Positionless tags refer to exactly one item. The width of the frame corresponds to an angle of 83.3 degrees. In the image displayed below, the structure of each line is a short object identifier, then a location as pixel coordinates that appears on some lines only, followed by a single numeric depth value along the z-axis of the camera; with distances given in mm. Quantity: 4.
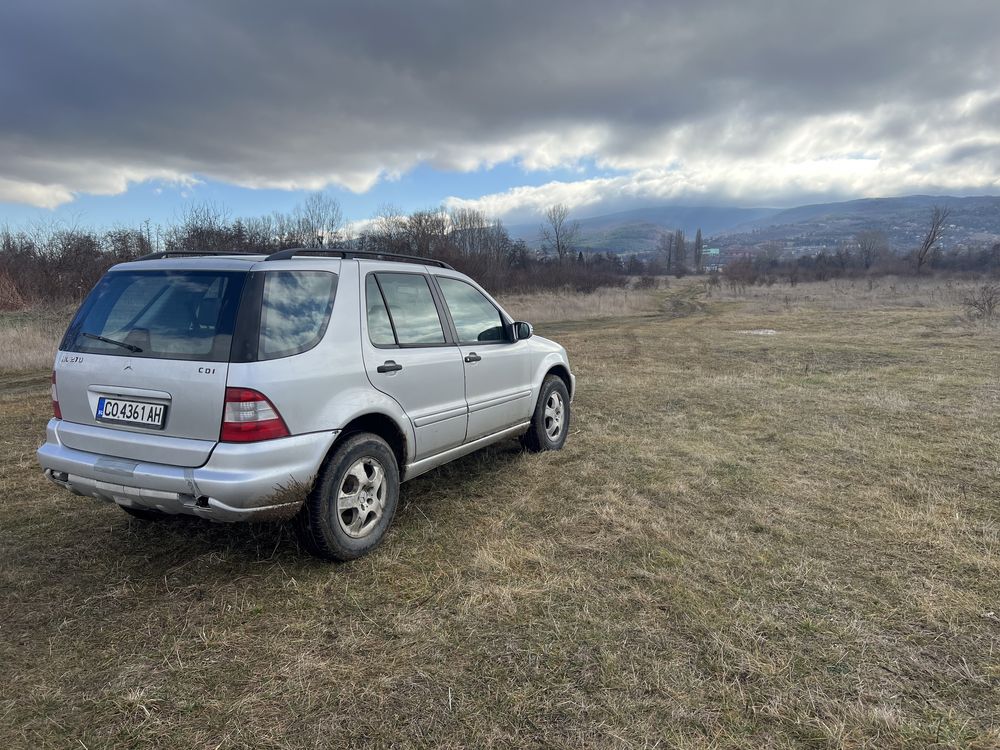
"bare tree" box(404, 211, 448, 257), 35844
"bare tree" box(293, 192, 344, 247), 33778
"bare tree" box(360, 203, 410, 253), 33434
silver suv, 2869
